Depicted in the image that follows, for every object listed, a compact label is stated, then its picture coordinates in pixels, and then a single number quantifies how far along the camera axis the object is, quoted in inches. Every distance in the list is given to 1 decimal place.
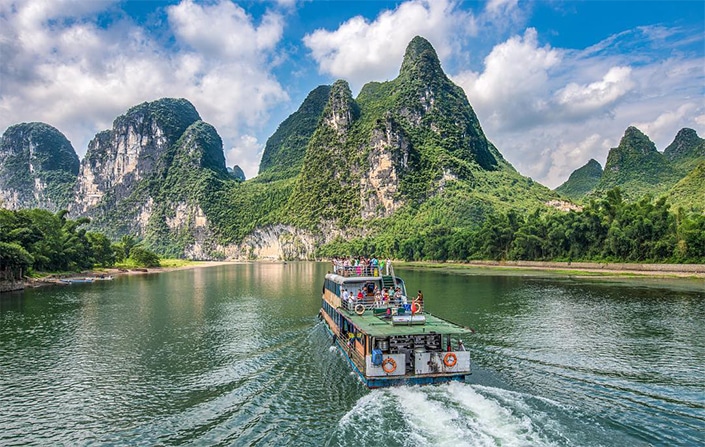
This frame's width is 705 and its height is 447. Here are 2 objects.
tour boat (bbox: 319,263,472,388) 722.8
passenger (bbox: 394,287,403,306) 1039.6
